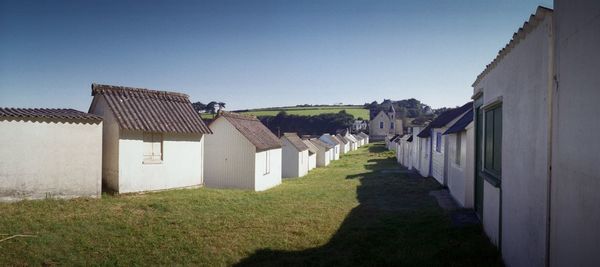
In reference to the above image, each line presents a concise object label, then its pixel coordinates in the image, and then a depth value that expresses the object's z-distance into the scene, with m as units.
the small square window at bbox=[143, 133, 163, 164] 13.91
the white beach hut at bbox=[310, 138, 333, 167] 40.69
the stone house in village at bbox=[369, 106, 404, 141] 93.06
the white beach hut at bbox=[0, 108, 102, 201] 10.58
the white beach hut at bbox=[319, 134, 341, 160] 48.49
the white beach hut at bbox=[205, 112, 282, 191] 18.66
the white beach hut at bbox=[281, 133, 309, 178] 30.47
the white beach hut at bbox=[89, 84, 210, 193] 13.19
